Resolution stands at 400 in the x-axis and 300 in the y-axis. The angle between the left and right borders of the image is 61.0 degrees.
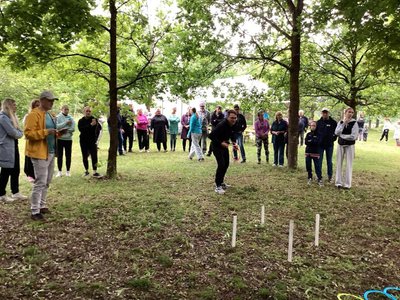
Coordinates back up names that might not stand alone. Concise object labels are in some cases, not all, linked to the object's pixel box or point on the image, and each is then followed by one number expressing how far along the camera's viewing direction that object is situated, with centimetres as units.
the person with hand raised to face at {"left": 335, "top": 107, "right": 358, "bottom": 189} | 862
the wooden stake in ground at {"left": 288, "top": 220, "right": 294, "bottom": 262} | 458
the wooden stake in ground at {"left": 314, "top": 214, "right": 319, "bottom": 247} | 514
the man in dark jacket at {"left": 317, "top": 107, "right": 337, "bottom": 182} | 911
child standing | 912
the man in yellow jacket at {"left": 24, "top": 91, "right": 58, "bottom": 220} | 540
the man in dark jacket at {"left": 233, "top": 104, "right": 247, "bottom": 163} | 1174
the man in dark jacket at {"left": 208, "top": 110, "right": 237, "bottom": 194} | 790
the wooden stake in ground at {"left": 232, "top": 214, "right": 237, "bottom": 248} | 480
